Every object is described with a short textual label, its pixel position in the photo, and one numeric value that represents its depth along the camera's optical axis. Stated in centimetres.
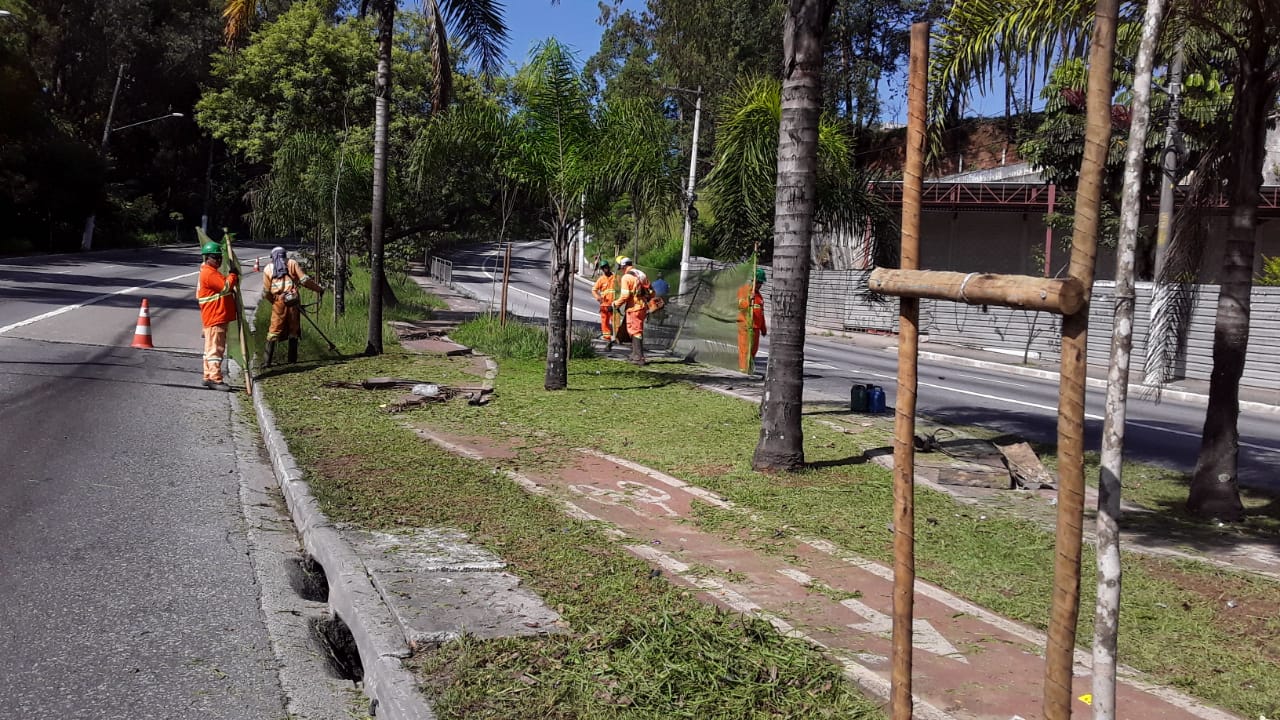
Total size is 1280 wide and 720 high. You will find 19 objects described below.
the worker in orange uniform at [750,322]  1534
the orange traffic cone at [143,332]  1503
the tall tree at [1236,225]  734
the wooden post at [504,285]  1830
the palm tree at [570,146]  1327
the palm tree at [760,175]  1266
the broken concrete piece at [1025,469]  871
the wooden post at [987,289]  296
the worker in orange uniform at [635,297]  1647
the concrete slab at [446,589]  486
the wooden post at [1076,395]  301
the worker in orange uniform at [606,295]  1825
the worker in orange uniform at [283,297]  1369
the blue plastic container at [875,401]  1249
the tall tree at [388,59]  1573
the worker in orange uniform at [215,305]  1238
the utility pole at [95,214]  4622
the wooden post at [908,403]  343
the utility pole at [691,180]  3338
